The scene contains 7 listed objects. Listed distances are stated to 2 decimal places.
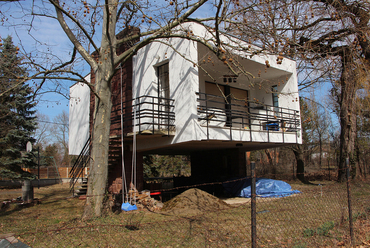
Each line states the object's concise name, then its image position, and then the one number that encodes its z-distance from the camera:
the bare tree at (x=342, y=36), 8.34
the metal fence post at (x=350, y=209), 4.97
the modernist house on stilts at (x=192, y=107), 10.15
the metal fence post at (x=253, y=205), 3.45
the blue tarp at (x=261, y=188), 12.44
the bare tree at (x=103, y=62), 7.95
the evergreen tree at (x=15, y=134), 19.08
